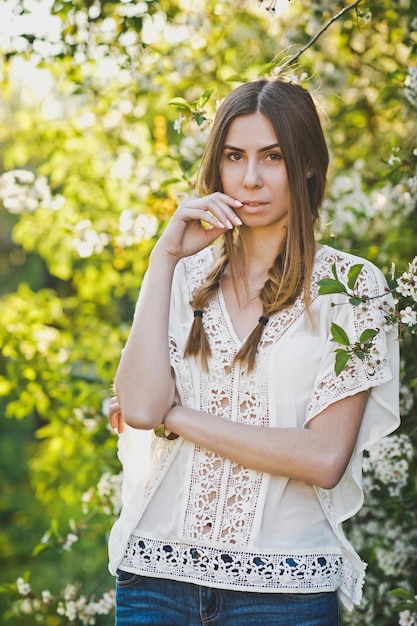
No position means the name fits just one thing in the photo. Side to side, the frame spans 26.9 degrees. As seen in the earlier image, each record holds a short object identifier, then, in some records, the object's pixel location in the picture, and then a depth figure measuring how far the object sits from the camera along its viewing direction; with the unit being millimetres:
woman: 1795
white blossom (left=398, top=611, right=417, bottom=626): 2227
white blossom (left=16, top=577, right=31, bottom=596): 2688
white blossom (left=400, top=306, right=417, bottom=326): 1769
